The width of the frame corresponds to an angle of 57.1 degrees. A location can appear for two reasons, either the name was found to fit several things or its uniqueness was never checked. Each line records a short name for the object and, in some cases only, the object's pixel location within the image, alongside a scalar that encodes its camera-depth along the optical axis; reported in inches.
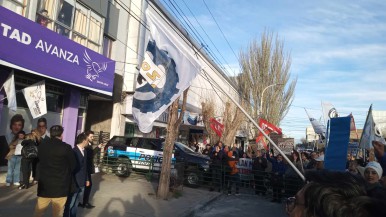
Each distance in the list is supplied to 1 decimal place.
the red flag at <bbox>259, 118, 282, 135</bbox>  779.4
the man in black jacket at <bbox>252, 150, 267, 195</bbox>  533.2
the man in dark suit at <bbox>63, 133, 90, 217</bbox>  243.9
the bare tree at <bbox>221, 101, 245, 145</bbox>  1064.8
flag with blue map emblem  306.7
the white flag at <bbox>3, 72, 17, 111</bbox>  418.6
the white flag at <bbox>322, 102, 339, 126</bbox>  538.9
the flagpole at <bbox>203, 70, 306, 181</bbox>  226.4
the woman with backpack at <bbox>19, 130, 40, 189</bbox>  361.1
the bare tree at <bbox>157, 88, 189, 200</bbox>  421.4
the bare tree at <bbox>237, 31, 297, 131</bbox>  1478.8
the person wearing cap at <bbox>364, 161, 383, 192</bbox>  214.5
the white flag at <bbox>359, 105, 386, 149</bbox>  434.5
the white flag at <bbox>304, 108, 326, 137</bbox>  665.6
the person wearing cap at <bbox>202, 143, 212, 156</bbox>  721.5
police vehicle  549.3
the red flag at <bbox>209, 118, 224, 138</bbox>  868.6
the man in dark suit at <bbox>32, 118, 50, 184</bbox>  383.2
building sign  407.5
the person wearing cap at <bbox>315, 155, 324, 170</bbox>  381.9
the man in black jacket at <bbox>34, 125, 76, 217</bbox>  211.5
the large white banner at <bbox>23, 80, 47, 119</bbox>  463.2
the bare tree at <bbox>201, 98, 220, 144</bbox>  1115.0
